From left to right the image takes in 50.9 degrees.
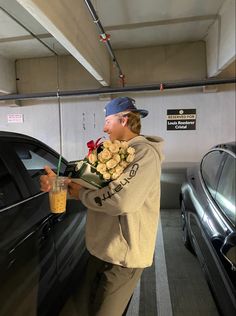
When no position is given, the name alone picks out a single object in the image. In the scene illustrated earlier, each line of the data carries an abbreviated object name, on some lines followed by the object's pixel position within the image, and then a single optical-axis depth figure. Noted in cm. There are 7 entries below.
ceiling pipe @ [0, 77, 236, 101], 414
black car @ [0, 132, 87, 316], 120
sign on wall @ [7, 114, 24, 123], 517
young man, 110
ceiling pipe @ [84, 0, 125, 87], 215
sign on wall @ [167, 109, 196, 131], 462
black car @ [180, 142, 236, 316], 152
